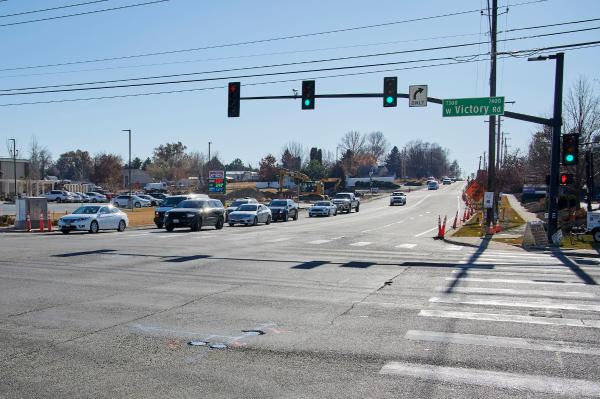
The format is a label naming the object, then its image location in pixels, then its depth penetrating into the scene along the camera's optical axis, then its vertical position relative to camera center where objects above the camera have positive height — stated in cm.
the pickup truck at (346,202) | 6394 -354
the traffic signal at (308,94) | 2539 +307
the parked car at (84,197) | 8441 -434
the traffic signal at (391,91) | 2422 +308
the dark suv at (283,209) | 4719 -323
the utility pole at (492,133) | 3147 +191
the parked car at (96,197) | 8569 -440
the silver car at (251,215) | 3881 -306
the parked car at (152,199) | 7631 -414
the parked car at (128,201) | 6823 -397
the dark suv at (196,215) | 3198 -253
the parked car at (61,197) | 8450 -430
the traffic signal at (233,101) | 2638 +287
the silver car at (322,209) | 5622 -374
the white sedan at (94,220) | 2991 -268
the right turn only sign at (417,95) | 2398 +291
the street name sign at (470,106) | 2564 +268
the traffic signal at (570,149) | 2358 +84
